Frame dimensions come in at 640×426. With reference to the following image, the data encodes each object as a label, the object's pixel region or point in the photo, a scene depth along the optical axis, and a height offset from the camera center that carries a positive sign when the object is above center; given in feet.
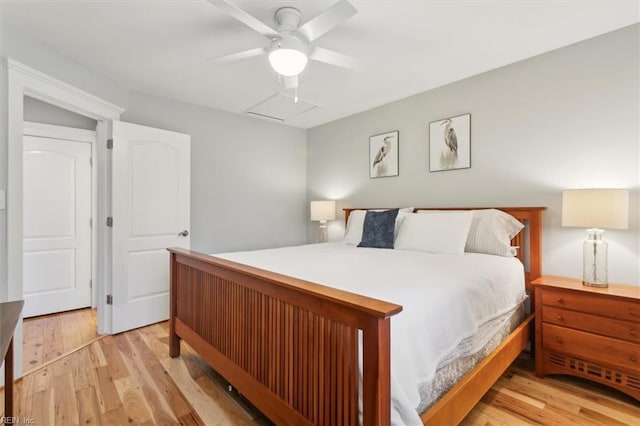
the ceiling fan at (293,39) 5.17 +3.26
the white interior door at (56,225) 10.70 -0.52
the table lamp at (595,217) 6.30 -0.10
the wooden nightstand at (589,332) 5.95 -2.48
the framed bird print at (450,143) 9.71 +2.22
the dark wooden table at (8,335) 3.42 -1.38
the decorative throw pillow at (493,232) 7.94 -0.55
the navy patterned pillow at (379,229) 9.31 -0.55
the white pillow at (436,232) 8.08 -0.57
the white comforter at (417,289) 3.76 -1.27
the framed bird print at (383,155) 11.71 +2.21
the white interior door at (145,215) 9.58 -0.15
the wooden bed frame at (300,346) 3.30 -1.98
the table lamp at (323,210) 13.43 +0.05
